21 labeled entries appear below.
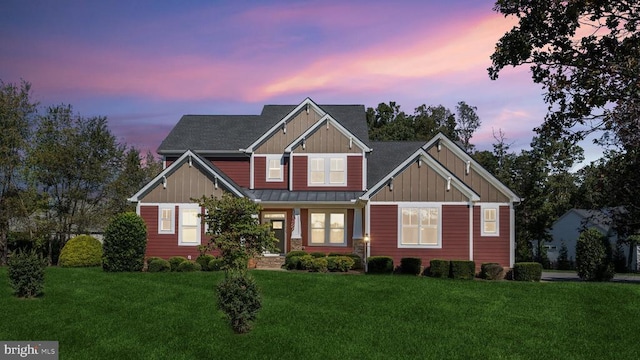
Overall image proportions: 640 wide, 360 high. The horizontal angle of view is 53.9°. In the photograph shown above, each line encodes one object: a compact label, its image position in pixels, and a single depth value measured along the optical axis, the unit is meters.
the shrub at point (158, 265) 27.66
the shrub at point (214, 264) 27.33
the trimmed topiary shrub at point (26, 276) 19.88
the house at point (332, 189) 29.36
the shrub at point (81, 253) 29.72
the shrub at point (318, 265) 27.45
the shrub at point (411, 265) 27.52
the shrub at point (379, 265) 27.34
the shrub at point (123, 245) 26.89
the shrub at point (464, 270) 26.31
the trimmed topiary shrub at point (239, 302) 15.55
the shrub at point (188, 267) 27.62
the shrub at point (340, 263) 27.62
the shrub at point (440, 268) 26.84
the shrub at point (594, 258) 30.14
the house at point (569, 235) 59.19
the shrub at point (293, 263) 28.39
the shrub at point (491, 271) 27.22
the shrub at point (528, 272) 27.25
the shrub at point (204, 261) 27.95
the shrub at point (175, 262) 28.22
